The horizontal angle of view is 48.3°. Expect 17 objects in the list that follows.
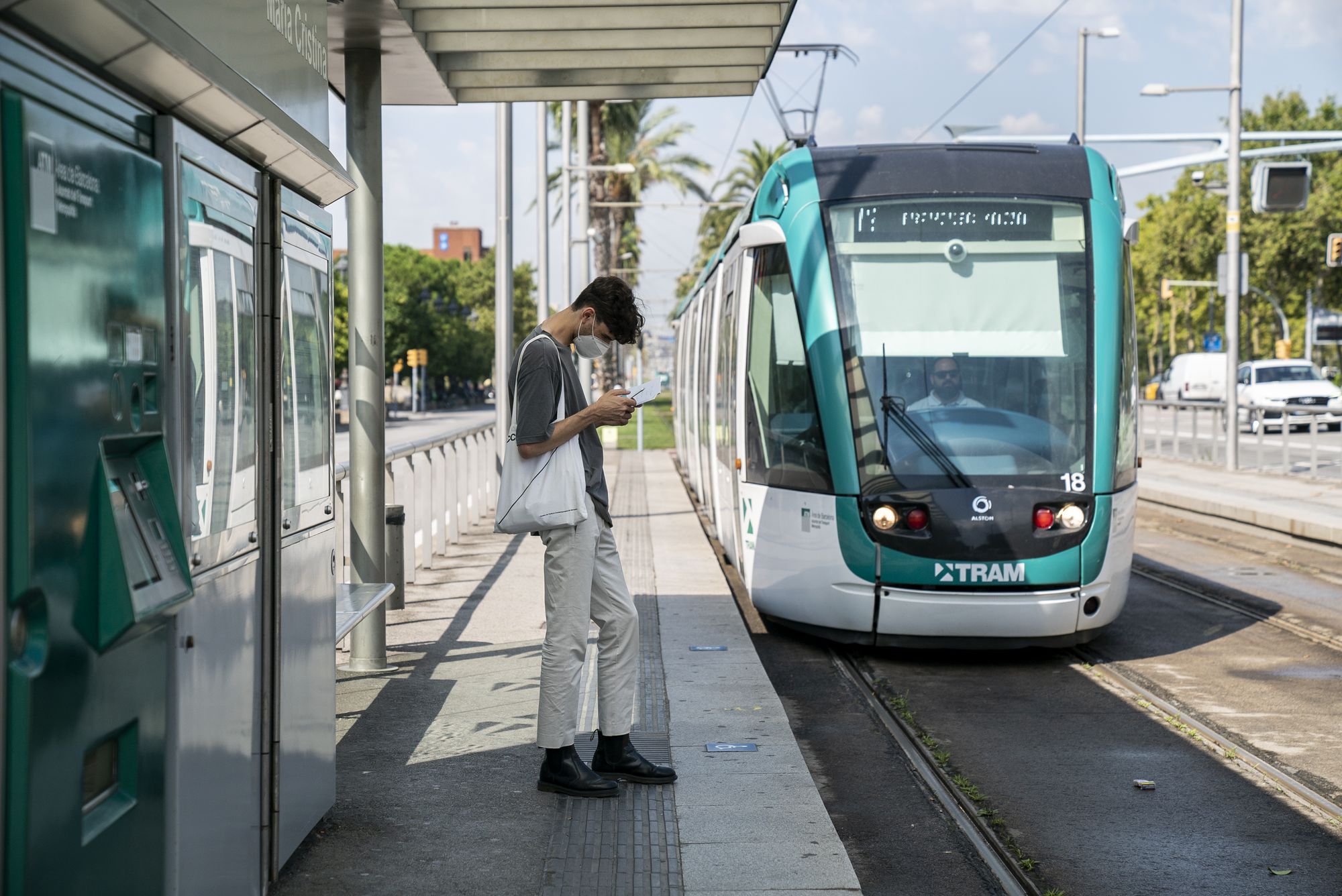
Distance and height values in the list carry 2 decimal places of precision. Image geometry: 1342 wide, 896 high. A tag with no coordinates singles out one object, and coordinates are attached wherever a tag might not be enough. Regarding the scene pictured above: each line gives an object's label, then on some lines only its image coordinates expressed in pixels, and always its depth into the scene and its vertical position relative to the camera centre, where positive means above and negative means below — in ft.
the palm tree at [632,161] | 137.69 +21.82
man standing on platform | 16.83 -2.36
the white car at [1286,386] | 118.83 -1.37
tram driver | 27.40 -0.36
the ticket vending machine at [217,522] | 11.06 -1.21
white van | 154.81 -0.83
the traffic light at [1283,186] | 69.77 +8.60
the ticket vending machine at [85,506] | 8.17 -0.80
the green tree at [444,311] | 295.07 +13.58
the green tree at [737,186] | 179.93 +22.77
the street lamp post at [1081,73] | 110.52 +21.90
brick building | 622.13 +54.24
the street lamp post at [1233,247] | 74.02 +6.07
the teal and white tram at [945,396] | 26.91 -0.49
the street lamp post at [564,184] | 103.01 +14.69
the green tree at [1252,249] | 164.66 +15.01
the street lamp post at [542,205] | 76.13 +8.88
